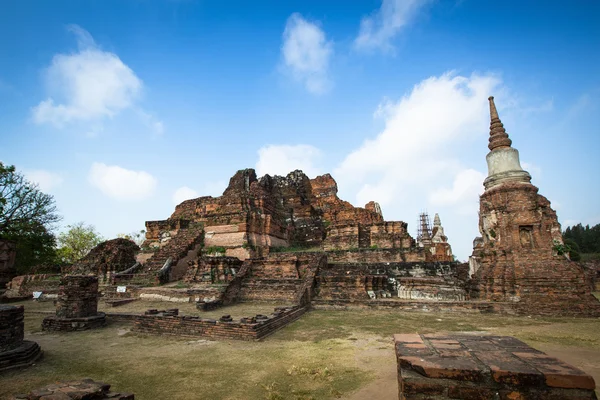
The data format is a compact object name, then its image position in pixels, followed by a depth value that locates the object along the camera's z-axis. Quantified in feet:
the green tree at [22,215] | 66.13
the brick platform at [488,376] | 7.52
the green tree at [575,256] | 88.45
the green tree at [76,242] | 117.70
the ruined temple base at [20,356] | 17.16
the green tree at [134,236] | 133.88
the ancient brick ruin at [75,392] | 10.61
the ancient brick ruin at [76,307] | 26.94
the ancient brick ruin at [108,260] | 52.95
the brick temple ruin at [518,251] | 29.01
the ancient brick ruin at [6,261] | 57.67
